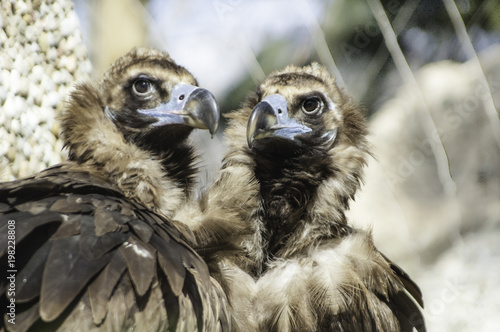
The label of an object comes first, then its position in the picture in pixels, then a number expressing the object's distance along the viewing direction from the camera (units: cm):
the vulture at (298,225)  478
